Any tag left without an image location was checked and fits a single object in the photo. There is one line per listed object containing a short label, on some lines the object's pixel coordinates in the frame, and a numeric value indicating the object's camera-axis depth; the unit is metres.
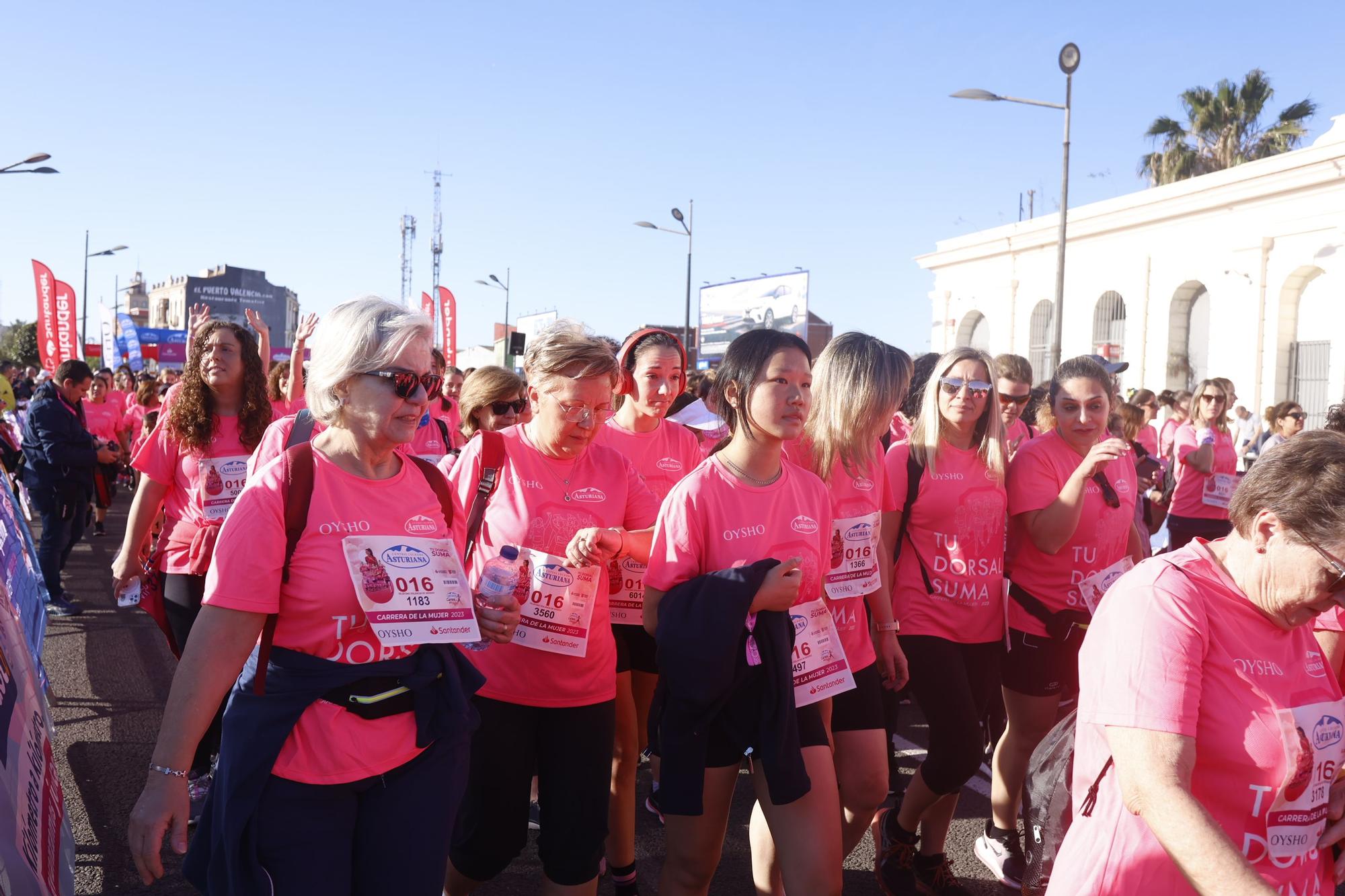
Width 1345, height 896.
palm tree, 32.41
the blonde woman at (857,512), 3.43
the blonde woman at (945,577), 3.89
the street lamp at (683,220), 29.14
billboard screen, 39.91
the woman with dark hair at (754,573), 2.85
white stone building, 22.94
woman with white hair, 2.19
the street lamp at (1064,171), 17.31
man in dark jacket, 8.66
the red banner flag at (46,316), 23.72
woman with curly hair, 4.49
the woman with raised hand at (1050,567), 4.13
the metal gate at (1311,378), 22.89
